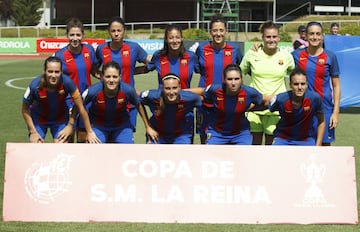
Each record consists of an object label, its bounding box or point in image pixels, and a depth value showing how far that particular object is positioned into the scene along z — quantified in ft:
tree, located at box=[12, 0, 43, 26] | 164.45
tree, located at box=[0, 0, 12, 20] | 194.70
